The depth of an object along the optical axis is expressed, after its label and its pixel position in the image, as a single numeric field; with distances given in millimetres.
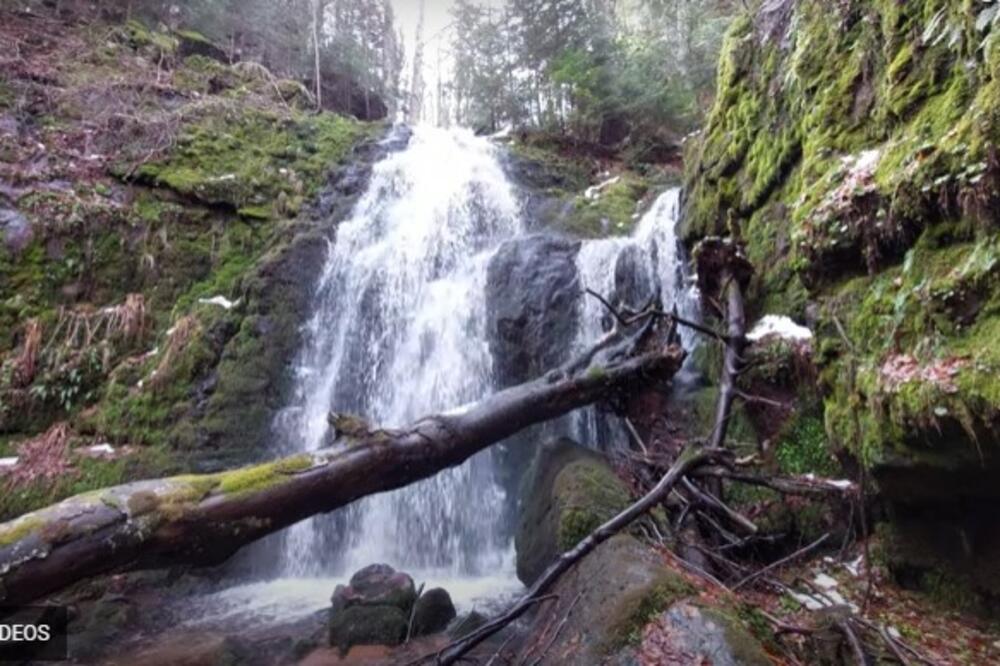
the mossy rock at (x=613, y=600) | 2477
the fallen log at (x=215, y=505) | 2771
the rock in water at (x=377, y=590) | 4945
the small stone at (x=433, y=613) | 4844
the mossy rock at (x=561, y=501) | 4324
